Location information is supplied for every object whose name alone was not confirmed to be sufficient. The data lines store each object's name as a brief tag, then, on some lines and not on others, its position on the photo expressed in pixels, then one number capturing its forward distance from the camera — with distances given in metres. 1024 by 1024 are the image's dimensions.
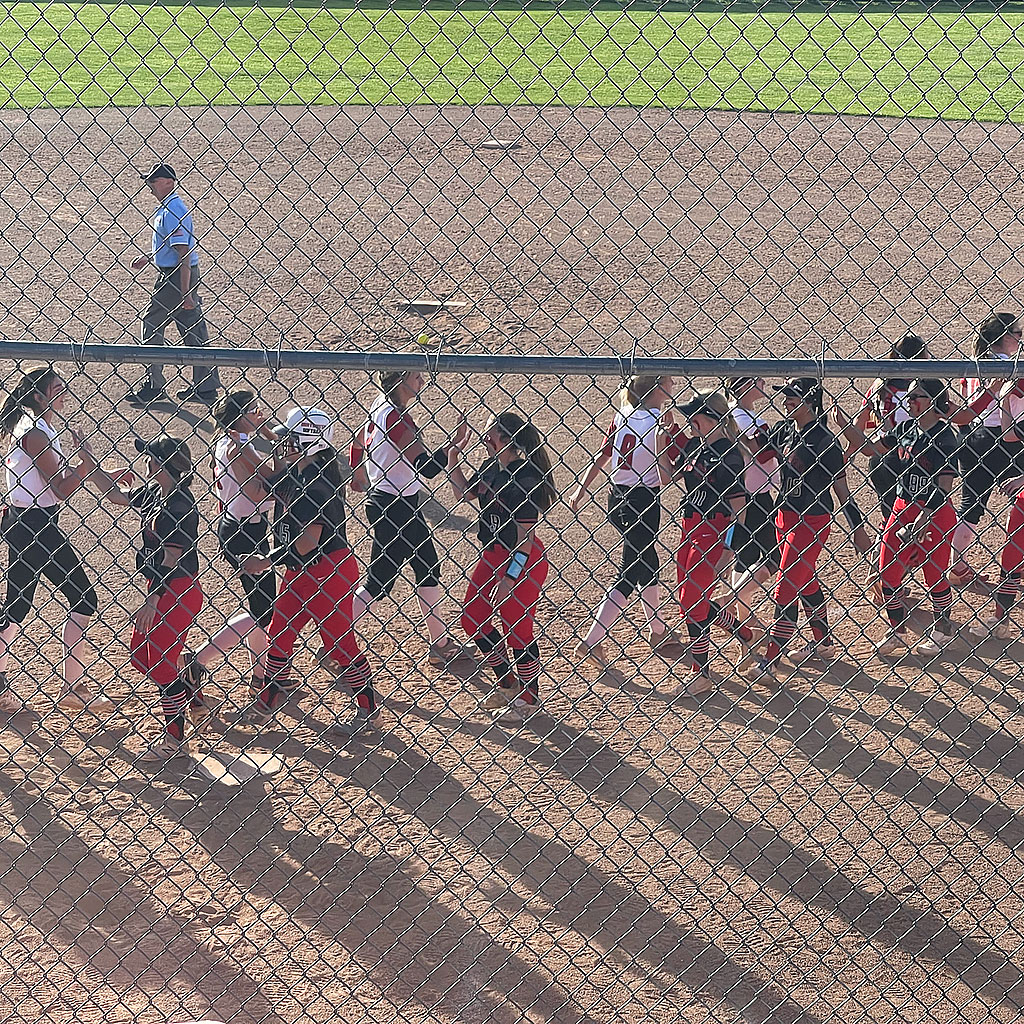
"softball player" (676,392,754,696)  11.95
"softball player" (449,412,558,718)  11.57
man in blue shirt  18.17
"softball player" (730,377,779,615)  12.18
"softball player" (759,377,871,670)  12.08
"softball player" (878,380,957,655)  12.87
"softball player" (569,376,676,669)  12.20
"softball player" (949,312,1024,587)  12.98
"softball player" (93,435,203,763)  11.27
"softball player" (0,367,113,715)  11.59
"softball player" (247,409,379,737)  11.55
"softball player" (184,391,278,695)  11.83
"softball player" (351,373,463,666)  12.12
